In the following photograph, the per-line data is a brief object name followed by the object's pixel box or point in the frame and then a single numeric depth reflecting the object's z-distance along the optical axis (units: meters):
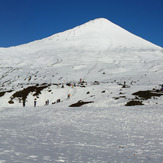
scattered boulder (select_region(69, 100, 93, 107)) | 28.66
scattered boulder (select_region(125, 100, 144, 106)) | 25.18
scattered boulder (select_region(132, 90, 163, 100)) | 29.33
